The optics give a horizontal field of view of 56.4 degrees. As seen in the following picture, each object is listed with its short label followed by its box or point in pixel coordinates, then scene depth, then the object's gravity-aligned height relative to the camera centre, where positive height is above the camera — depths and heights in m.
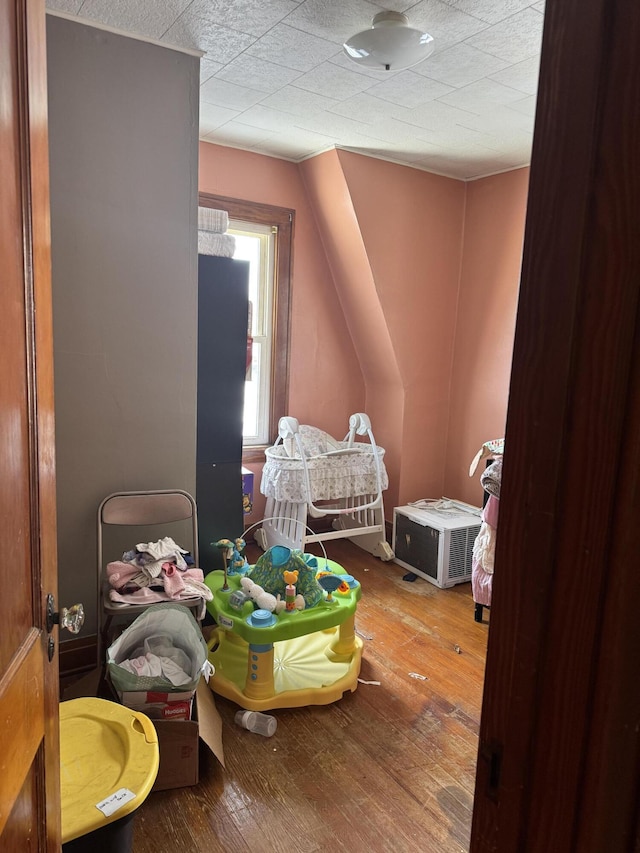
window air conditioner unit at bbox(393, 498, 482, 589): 3.41 -1.09
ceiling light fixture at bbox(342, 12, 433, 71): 2.06 +1.09
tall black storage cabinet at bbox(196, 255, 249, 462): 2.66 -0.05
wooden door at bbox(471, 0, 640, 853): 0.49 -0.09
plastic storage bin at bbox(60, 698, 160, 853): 1.22 -0.95
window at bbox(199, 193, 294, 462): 3.70 +0.22
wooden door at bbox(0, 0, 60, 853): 0.79 -0.16
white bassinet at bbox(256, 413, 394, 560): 3.42 -0.79
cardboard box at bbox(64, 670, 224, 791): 1.79 -1.23
